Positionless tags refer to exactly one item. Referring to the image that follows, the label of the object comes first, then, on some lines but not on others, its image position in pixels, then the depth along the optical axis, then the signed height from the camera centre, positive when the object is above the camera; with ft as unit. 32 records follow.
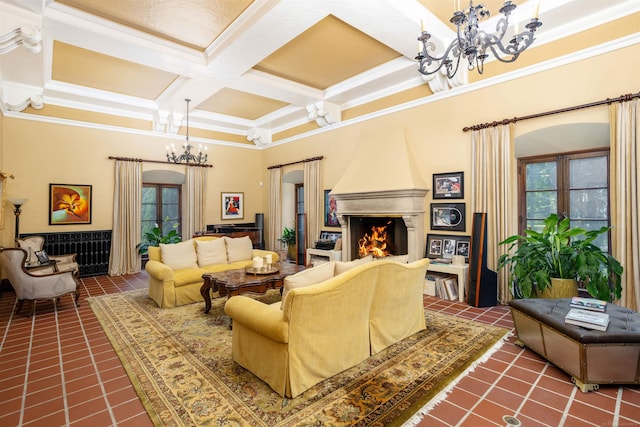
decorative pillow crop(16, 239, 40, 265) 17.17 -1.96
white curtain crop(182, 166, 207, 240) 25.66 +0.98
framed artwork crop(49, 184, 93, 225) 20.49 +0.62
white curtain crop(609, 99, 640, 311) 11.55 +0.94
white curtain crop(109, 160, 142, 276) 22.27 -0.32
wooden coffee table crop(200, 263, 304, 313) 12.64 -2.74
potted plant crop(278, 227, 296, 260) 26.20 -2.13
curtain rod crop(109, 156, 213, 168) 22.44 +3.90
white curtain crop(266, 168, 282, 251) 27.53 +0.57
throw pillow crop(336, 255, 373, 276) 9.61 -1.52
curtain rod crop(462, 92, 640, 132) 11.68 +4.34
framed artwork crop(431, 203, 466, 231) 16.57 -0.01
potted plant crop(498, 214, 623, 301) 11.02 -1.72
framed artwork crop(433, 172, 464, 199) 16.53 +1.61
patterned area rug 7.12 -4.40
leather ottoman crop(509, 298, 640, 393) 7.85 -3.35
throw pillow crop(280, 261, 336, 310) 8.27 -1.69
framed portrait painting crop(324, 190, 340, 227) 22.80 +0.28
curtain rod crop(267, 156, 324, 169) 23.72 +4.19
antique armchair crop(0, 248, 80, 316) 13.59 -2.97
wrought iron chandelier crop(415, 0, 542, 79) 7.11 +4.38
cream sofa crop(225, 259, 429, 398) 7.75 -2.92
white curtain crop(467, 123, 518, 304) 14.70 +1.32
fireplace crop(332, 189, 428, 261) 17.33 -0.12
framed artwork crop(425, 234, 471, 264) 16.37 -1.57
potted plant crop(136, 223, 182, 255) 23.36 -1.84
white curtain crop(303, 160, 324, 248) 23.89 +1.05
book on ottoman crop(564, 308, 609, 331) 8.09 -2.66
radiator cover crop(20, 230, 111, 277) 20.45 -2.24
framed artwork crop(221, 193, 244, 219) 27.96 +0.80
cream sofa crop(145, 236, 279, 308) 14.93 -2.62
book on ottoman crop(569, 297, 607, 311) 9.07 -2.52
